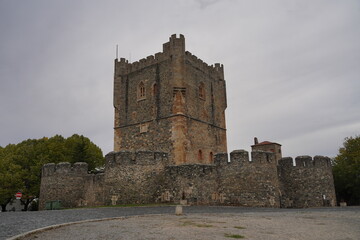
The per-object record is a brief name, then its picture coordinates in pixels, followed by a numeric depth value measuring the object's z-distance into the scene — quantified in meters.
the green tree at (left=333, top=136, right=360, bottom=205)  31.24
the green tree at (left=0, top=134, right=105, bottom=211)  33.06
